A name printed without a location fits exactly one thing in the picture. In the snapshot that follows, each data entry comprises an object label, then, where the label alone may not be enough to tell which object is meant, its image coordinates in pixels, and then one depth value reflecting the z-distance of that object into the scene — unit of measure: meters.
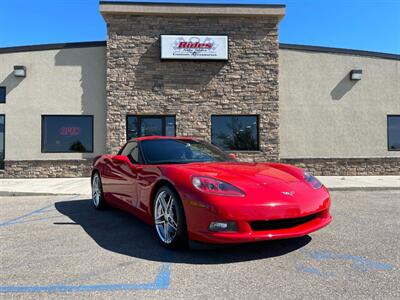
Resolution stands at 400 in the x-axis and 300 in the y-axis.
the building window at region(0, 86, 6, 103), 11.85
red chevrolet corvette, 3.04
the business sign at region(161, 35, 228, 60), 11.77
